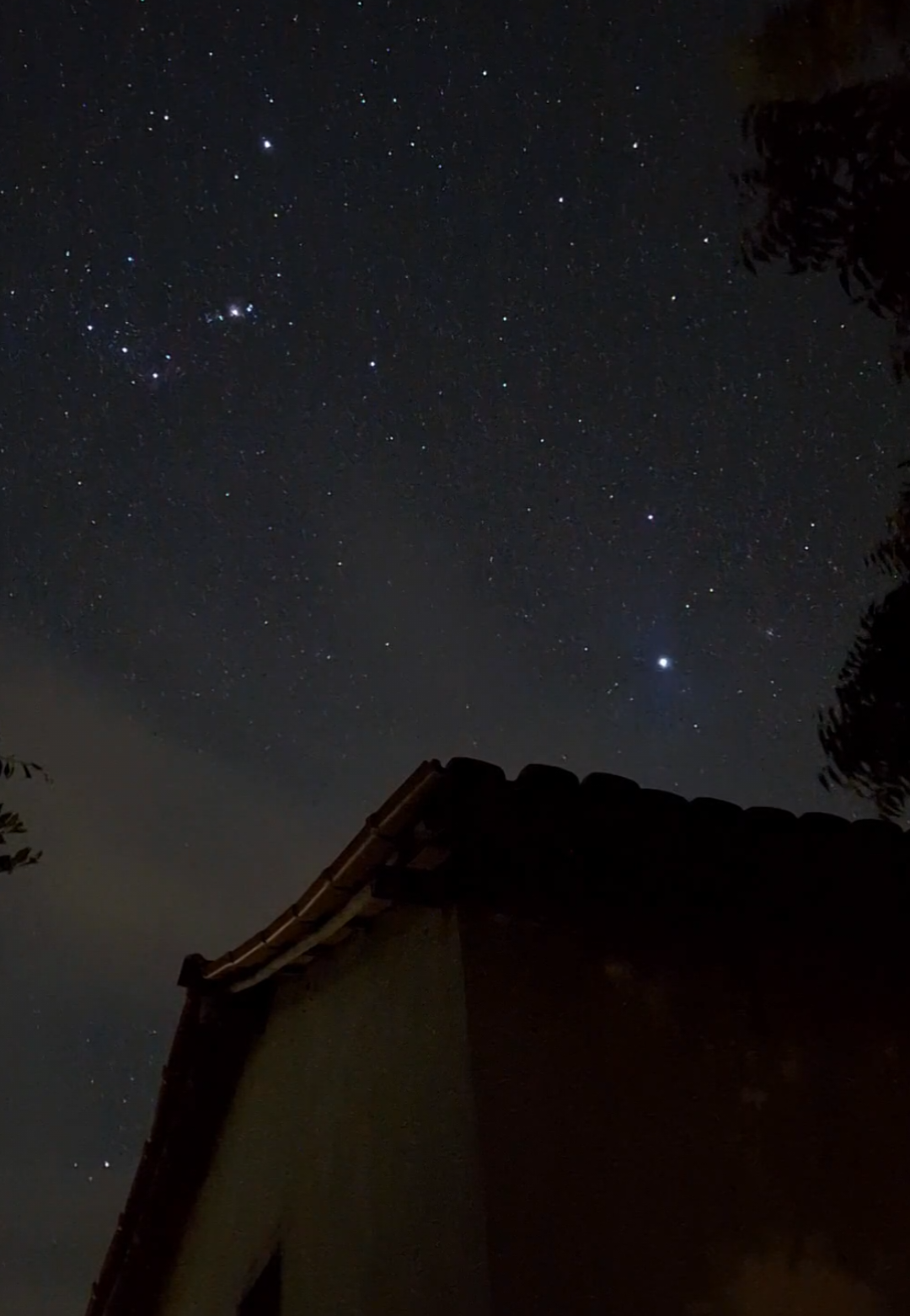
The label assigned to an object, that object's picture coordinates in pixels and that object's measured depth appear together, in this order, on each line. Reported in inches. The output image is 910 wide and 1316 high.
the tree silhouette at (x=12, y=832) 196.5
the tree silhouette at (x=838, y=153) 280.7
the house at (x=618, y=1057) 169.0
